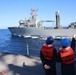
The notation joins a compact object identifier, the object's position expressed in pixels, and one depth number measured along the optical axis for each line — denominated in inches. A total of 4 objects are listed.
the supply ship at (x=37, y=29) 1182.1
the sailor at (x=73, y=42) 106.2
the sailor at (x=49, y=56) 97.0
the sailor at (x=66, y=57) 92.4
